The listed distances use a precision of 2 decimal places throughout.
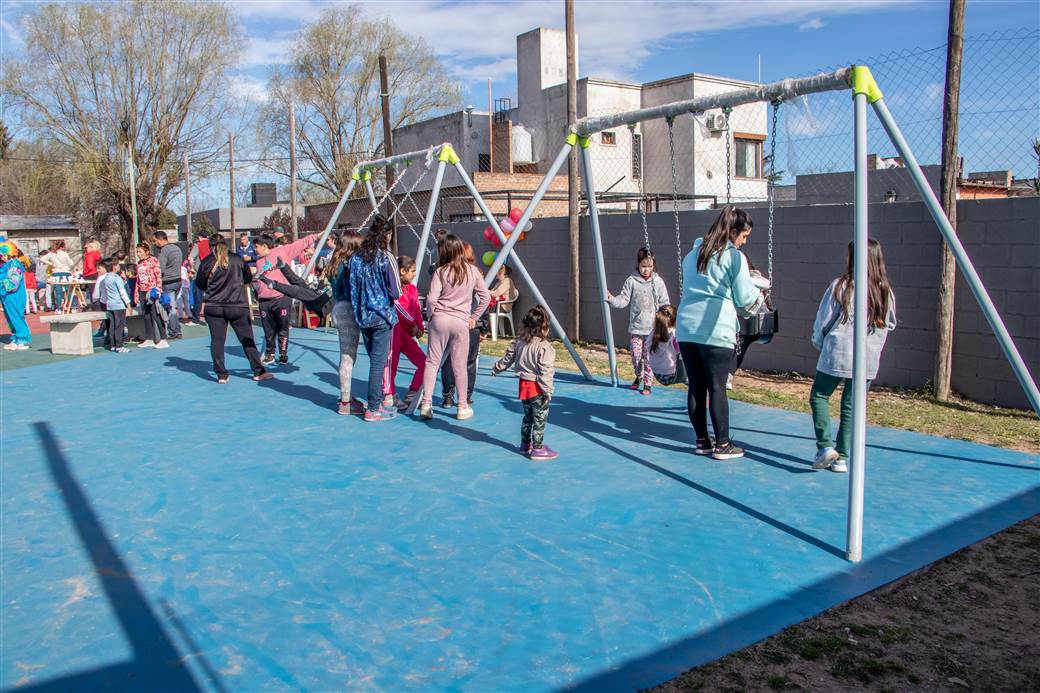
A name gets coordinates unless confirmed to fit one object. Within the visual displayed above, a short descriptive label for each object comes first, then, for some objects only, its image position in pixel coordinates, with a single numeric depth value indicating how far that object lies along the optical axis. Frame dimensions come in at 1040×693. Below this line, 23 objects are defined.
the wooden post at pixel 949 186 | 7.72
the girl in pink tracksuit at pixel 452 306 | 7.17
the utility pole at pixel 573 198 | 12.28
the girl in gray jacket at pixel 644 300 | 8.45
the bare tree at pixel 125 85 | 32.34
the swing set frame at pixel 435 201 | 8.13
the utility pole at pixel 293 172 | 20.72
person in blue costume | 13.04
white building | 26.16
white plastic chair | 13.31
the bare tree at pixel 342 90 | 42.75
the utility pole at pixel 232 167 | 29.11
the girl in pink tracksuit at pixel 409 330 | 7.93
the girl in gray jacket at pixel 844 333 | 5.40
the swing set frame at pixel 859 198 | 4.36
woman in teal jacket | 5.80
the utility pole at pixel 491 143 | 28.50
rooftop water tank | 29.14
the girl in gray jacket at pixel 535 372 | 6.14
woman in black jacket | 9.33
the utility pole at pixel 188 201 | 31.48
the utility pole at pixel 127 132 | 34.02
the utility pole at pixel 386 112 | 16.06
